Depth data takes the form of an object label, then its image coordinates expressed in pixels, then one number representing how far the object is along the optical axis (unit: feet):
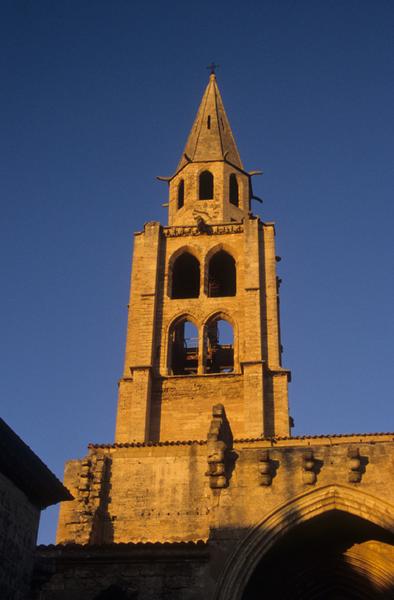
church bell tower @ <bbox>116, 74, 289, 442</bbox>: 80.18
